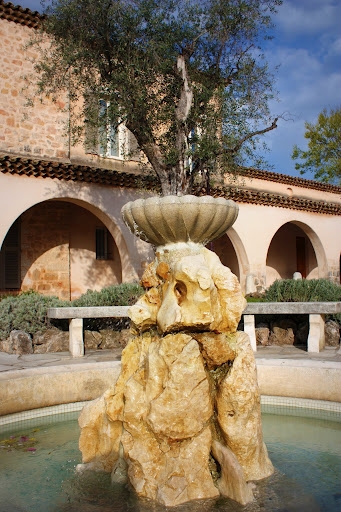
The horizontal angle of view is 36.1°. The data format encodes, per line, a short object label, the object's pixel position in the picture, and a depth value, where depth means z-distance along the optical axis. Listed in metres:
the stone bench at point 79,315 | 7.94
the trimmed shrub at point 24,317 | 8.73
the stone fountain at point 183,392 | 3.37
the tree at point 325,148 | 29.00
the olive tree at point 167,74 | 10.92
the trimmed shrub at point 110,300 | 9.02
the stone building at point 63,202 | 11.93
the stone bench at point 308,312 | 7.85
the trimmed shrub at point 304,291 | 9.52
